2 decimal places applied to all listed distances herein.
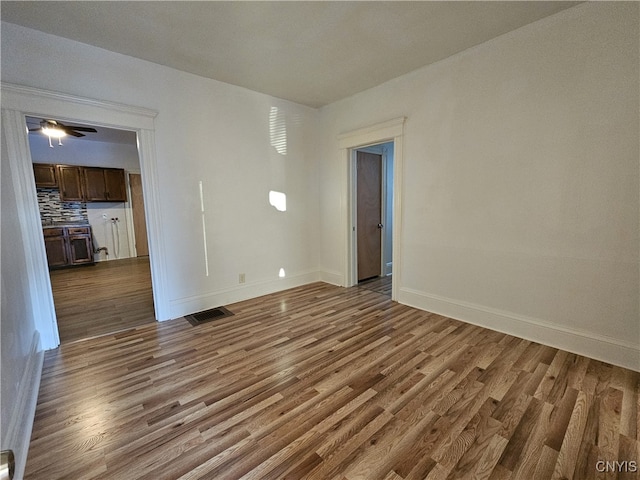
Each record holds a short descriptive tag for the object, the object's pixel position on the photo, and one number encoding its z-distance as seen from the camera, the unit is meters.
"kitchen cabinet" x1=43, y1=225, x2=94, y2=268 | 5.90
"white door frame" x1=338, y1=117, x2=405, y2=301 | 3.50
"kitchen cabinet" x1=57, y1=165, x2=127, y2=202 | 6.23
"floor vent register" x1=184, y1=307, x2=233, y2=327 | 3.23
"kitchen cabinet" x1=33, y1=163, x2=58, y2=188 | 5.96
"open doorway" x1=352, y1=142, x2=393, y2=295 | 4.47
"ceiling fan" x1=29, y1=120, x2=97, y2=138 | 4.11
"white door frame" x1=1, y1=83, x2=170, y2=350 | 2.38
